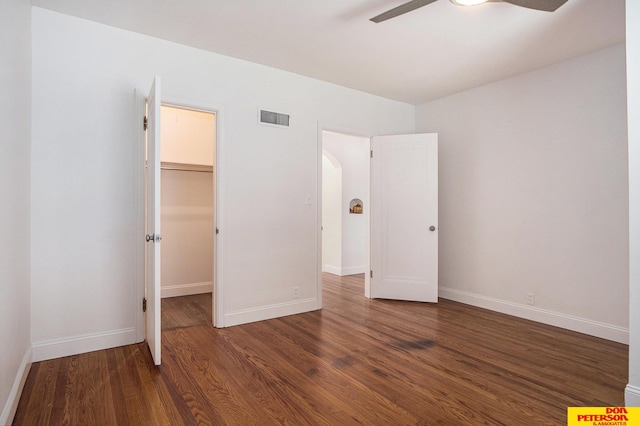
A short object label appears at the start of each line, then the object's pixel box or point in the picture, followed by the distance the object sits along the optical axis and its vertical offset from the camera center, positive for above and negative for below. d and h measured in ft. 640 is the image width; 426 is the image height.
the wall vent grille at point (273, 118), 11.98 +3.38
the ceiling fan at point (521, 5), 6.83 +4.19
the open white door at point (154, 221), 8.13 -0.17
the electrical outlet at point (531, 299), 12.26 -3.03
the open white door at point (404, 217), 14.46 -0.14
